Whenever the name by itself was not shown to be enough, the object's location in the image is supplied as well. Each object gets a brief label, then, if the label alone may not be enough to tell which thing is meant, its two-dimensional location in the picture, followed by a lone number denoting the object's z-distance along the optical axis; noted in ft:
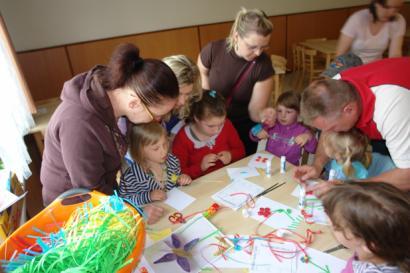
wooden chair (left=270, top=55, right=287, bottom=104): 12.85
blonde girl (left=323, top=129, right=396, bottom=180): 5.21
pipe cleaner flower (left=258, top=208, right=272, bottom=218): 4.46
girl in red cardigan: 6.07
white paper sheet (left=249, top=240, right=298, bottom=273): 3.62
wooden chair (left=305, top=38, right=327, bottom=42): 16.58
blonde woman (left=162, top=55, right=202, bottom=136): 5.12
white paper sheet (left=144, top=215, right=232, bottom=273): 3.74
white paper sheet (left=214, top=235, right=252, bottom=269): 3.70
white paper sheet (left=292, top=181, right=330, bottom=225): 4.33
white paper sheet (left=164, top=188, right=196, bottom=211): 4.79
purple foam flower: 3.75
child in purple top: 6.97
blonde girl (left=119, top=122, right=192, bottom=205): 5.20
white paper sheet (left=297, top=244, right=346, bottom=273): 3.56
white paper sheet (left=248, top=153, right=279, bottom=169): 5.79
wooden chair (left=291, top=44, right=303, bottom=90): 15.98
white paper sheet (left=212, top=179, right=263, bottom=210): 4.77
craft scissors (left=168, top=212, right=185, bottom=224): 4.45
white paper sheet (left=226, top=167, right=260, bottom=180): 5.48
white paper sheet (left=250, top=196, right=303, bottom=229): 4.29
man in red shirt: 4.24
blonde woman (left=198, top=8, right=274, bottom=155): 5.96
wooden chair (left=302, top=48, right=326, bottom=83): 14.63
